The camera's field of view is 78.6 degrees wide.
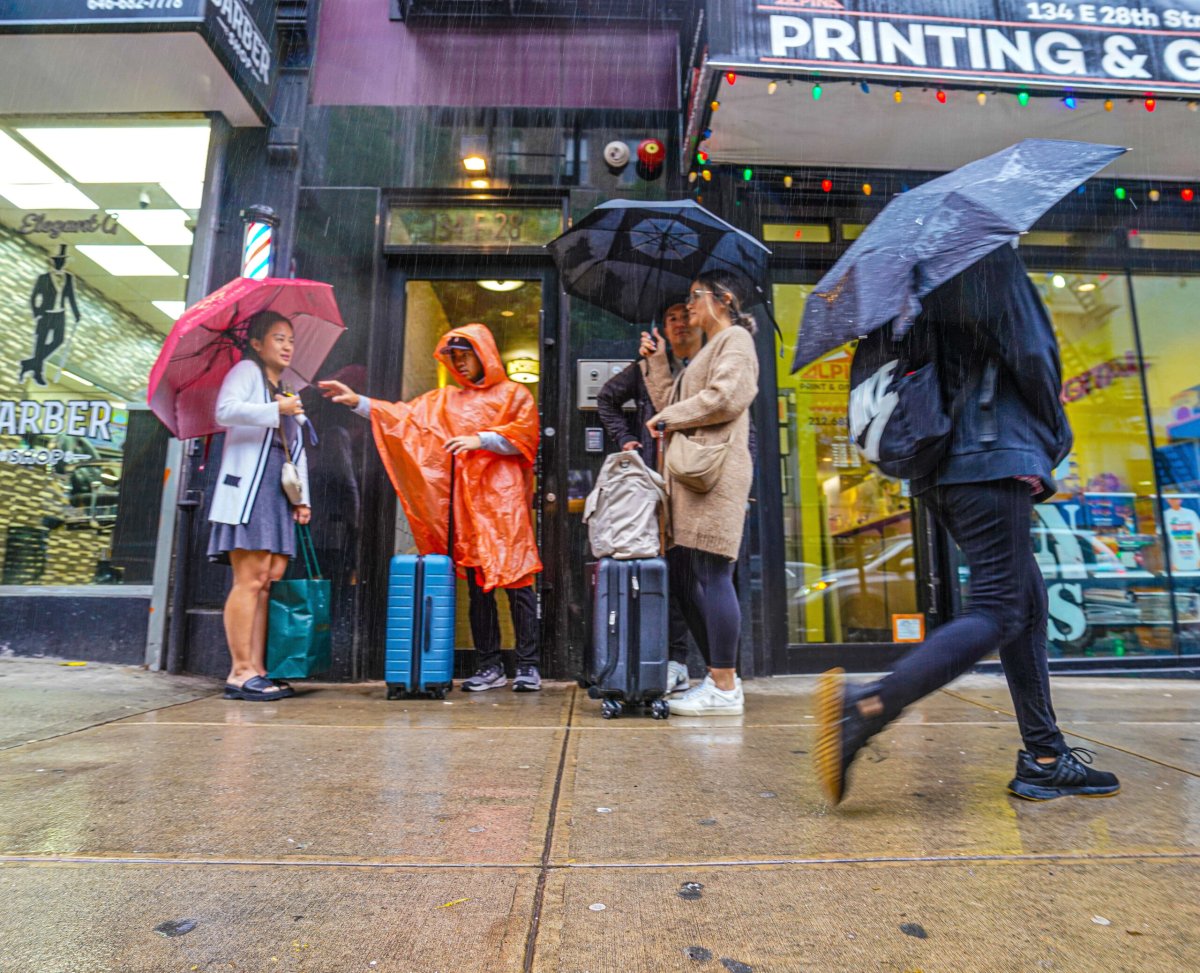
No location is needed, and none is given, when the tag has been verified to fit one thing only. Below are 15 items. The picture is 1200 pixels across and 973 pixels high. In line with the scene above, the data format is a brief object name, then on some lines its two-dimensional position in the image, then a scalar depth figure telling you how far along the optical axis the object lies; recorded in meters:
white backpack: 3.44
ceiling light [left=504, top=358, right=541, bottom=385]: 5.11
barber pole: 4.50
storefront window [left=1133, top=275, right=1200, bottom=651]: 5.28
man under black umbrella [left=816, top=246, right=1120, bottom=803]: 2.10
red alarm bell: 4.96
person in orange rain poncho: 4.22
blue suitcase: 3.90
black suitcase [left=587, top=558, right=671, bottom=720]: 3.38
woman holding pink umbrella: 3.89
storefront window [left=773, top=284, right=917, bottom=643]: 4.94
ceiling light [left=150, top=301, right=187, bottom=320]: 4.89
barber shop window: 4.81
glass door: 4.68
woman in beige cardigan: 3.39
